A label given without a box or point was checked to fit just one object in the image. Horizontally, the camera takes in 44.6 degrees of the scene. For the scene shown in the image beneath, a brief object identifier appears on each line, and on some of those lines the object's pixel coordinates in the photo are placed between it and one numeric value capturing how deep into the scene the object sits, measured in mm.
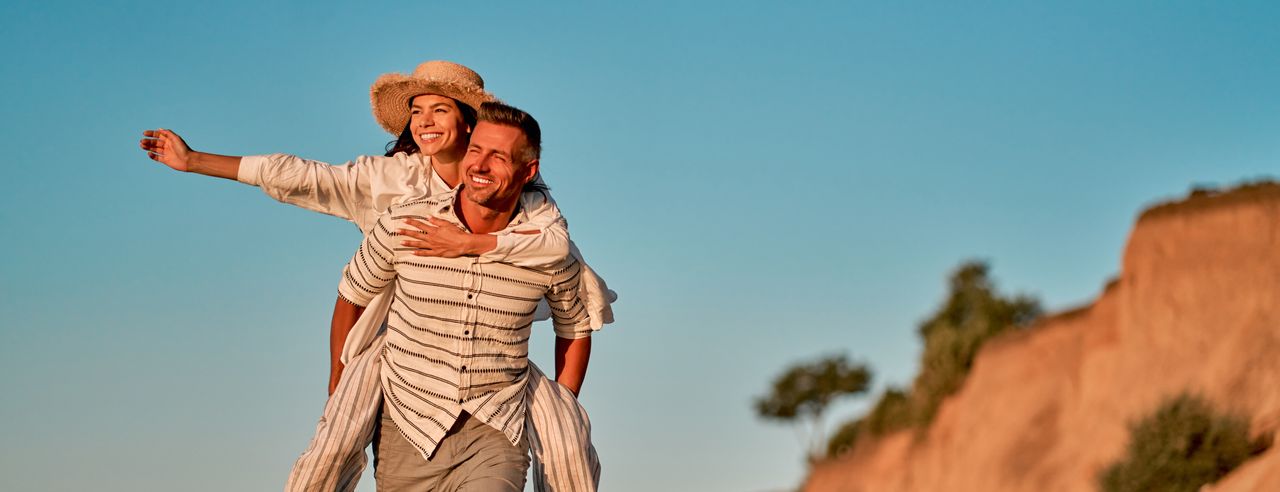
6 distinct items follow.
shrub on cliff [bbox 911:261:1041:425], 31891
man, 6230
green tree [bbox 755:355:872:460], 63094
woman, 7219
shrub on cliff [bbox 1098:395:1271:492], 19422
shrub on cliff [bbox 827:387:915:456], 33031
